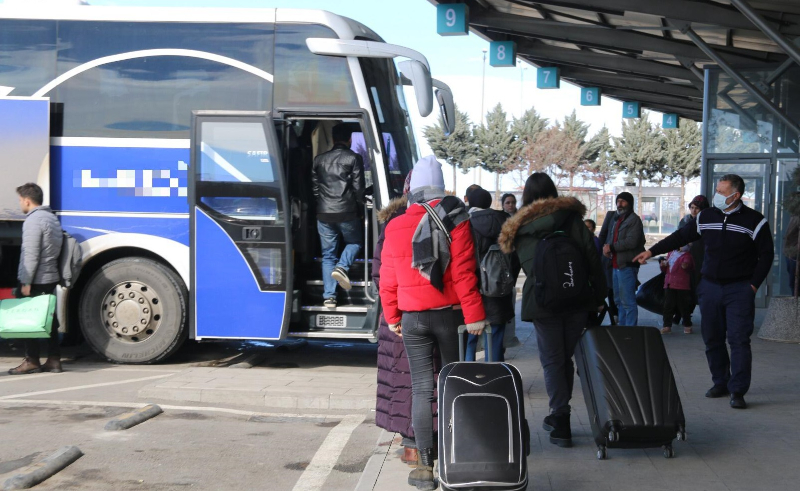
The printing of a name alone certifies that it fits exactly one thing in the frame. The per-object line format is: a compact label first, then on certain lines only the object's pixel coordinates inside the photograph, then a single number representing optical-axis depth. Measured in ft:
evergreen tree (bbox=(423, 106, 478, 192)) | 211.41
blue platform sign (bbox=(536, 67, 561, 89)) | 70.08
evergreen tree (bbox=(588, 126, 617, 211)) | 211.20
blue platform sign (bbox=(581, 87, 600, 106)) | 80.89
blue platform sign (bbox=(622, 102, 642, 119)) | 89.34
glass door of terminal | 53.31
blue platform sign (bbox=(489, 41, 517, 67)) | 59.72
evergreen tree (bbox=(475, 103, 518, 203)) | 211.41
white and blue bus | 32.22
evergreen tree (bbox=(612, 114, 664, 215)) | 198.18
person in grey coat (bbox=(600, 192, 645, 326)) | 39.17
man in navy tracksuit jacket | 24.63
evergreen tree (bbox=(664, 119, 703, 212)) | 192.65
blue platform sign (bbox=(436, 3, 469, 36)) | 48.96
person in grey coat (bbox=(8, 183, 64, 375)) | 31.27
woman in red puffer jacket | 17.58
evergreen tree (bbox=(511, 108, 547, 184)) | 205.67
